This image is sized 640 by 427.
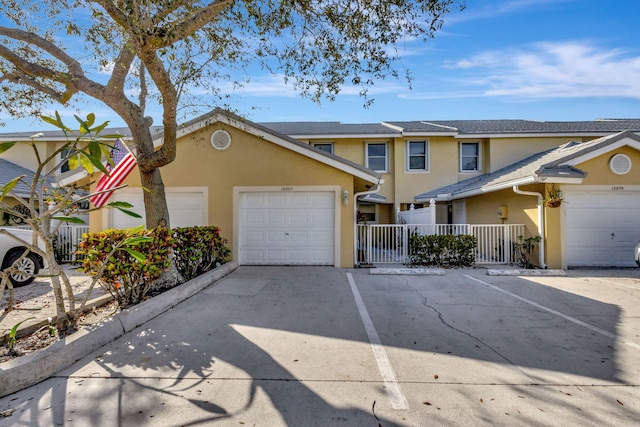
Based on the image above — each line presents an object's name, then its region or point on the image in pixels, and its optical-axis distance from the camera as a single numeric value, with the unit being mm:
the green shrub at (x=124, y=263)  4738
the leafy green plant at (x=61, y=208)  3627
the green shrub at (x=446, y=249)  9594
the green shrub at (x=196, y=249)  6703
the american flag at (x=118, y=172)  7199
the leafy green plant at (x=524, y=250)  9586
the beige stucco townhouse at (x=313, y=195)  9180
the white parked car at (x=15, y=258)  7215
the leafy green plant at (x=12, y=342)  3340
